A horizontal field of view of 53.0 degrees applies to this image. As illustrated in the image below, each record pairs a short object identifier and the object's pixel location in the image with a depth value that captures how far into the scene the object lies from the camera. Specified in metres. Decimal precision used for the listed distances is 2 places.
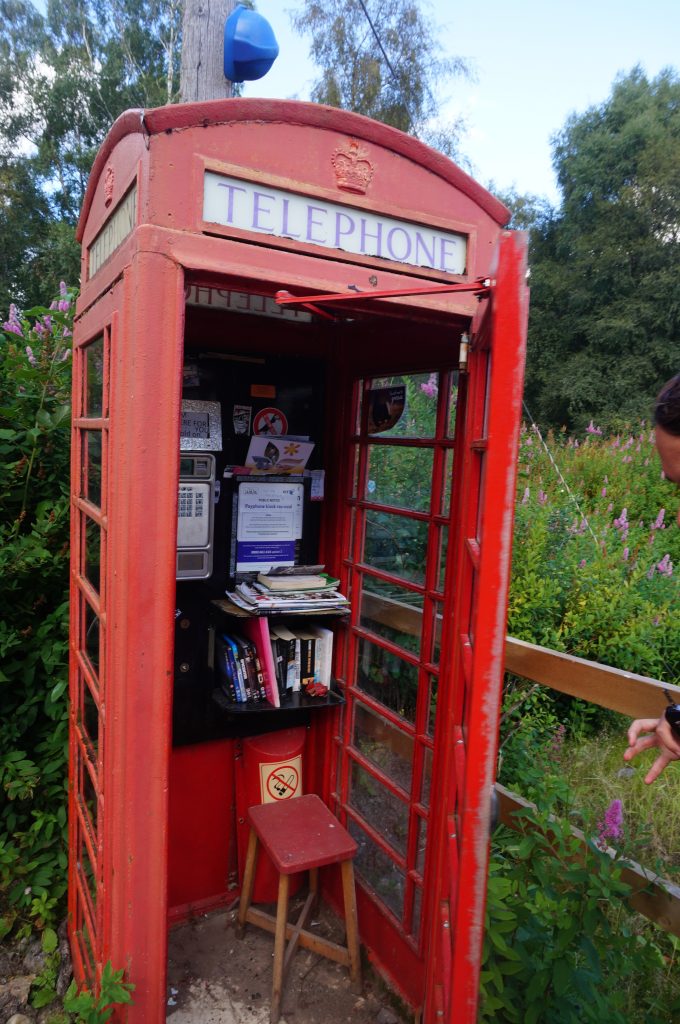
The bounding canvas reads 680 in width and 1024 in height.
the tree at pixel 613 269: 17.50
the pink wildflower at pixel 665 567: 4.29
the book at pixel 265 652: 2.60
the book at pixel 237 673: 2.66
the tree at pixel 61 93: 18.64
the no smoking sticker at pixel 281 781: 2.84
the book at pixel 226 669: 2.67
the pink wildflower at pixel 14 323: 3.22
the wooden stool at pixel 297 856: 2.43
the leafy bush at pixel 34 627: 2.78
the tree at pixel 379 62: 16.16
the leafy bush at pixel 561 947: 1.73
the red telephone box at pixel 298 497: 1.48
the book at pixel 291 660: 2.75
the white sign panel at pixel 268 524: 2.71
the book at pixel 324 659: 2.79
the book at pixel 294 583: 2.61
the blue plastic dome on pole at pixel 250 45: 2.62
